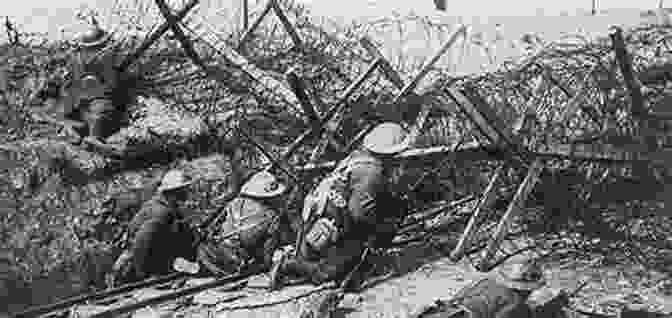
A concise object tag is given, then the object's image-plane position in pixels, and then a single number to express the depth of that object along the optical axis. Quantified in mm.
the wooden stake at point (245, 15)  10791
